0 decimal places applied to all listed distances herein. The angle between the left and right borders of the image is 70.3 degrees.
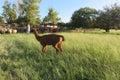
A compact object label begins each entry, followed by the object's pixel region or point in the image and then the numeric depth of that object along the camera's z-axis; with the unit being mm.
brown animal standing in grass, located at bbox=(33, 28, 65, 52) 2939
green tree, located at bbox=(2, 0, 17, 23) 18965
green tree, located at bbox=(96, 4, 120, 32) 19084
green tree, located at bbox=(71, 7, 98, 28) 24317
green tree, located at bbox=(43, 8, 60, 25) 19476
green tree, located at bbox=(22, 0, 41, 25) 16861
